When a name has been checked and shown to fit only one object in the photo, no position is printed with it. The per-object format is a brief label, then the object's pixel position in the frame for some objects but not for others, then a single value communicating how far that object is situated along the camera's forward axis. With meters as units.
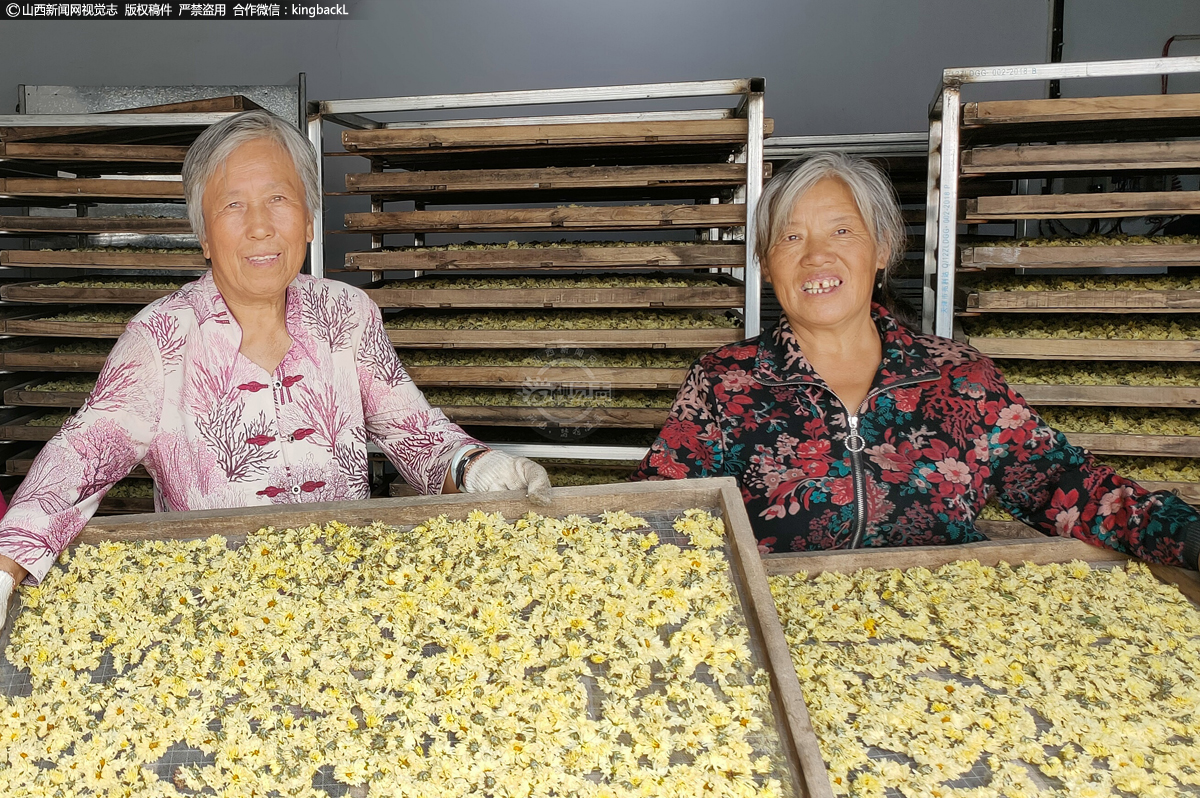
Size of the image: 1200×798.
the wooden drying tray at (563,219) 3.15
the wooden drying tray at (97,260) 3.65
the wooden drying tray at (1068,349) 3.03
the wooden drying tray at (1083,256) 2.92
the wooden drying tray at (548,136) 3.09
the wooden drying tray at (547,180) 3.18
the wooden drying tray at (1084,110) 2.77
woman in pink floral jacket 1.91
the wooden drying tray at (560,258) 3.17
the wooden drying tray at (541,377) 3.30
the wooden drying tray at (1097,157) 2.81
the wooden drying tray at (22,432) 3.81
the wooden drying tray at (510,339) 3.31
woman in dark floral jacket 1.98
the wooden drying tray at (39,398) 3.81
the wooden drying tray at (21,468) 3.88
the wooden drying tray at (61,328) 3.76
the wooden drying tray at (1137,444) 3.10
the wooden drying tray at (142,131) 3.53
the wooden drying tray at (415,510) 1.63
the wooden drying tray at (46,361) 3.76
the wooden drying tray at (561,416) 3.37
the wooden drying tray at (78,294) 3.72
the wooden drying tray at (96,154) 3.54
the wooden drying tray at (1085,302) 2.94
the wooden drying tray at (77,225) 3.76
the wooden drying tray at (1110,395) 3.04
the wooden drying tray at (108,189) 3.58
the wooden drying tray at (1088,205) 2.88
